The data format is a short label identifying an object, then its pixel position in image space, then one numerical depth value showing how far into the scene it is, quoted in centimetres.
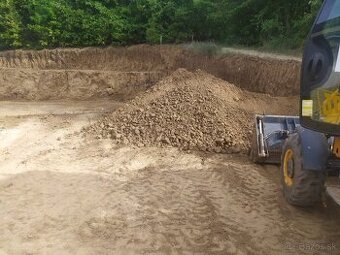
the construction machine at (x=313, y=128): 319
